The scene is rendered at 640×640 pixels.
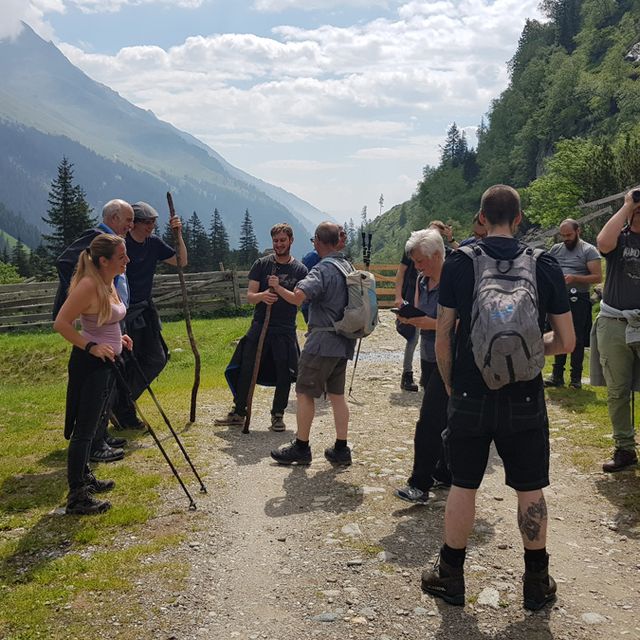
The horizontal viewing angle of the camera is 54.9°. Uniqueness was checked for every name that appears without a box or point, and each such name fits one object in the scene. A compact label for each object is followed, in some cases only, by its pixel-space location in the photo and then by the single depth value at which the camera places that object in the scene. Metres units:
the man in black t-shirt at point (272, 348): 8.38
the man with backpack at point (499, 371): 3.70
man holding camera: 6.30
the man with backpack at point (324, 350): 6.64
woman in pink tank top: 5.46
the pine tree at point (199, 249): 82.96
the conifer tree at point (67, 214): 65.38
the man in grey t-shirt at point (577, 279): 9.77
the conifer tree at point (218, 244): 89.50
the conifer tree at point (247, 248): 92.38
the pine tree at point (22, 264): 88.25
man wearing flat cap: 7.95
